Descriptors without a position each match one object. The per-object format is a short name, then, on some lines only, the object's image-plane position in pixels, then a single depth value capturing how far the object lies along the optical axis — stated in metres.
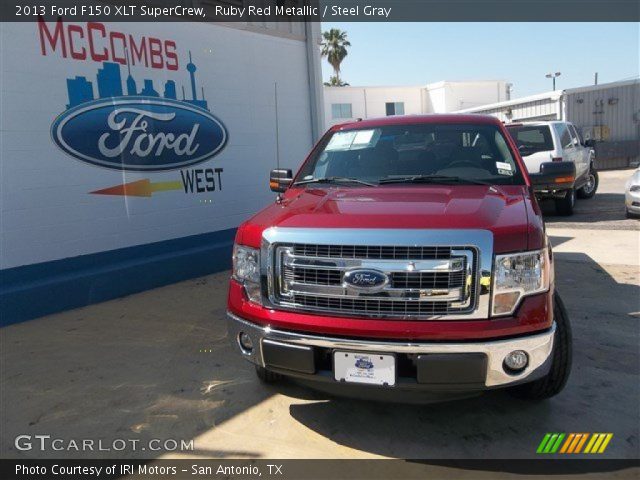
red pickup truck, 2.53
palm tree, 50.28
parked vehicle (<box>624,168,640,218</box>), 9.17
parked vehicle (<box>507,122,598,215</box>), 9.84
